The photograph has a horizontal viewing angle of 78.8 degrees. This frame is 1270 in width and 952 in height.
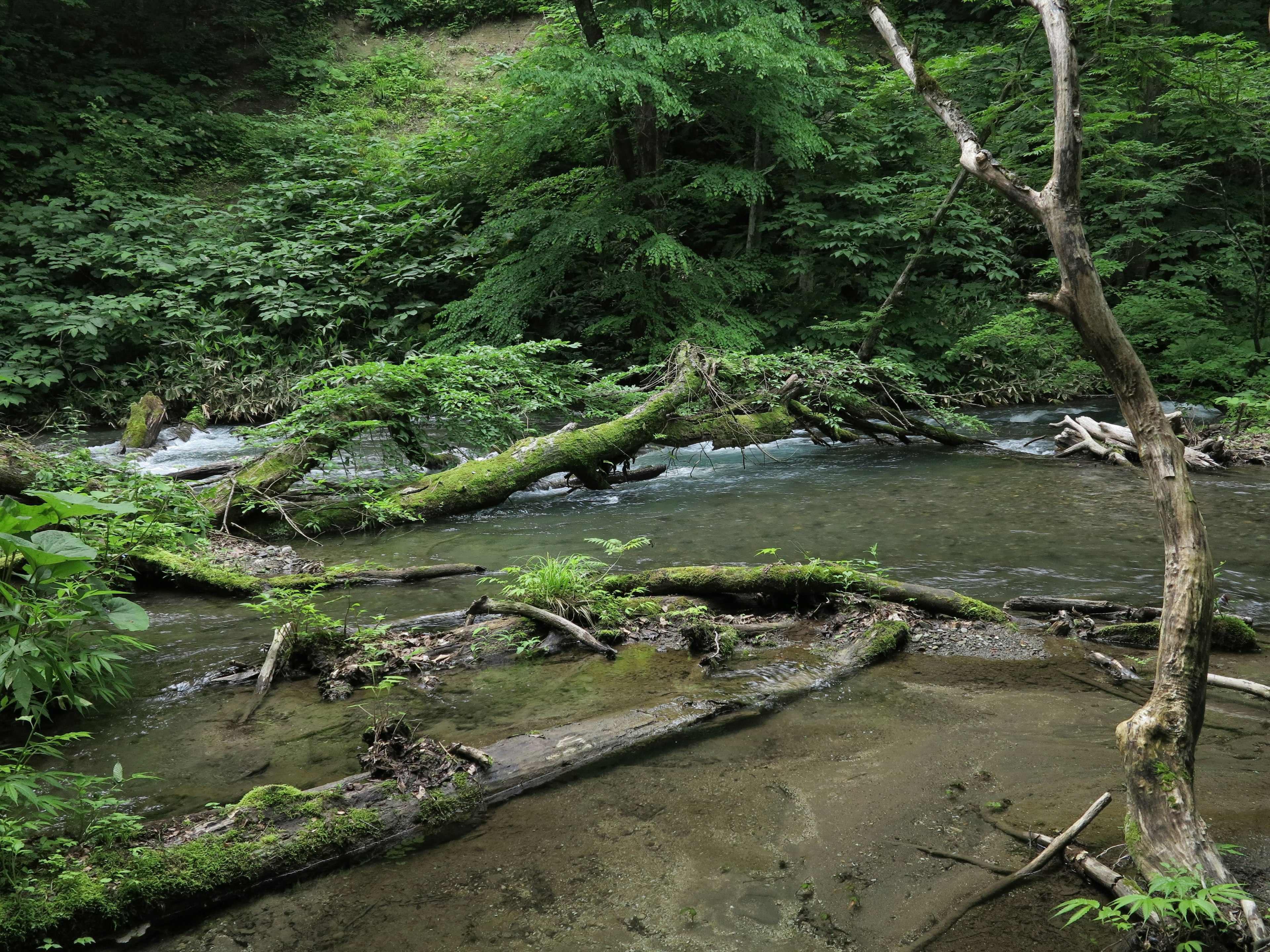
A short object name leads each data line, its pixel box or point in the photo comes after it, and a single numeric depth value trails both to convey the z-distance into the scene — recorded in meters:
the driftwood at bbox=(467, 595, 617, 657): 4.69
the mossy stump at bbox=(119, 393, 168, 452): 11.53
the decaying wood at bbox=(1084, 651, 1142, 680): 4.12
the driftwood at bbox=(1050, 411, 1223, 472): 10.14
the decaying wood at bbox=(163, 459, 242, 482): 8.42
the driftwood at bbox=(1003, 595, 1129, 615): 5.13
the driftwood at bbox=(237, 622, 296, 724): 4.02
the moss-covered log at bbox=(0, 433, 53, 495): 5.22
